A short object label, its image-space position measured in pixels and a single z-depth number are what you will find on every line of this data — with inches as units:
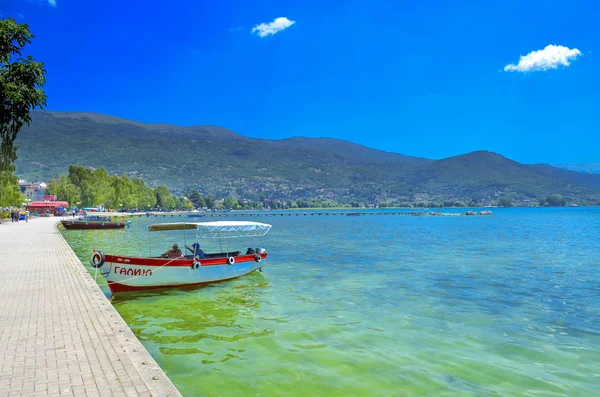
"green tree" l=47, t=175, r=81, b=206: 4965.6
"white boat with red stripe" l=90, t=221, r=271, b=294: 729.0
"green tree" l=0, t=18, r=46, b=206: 760.3
